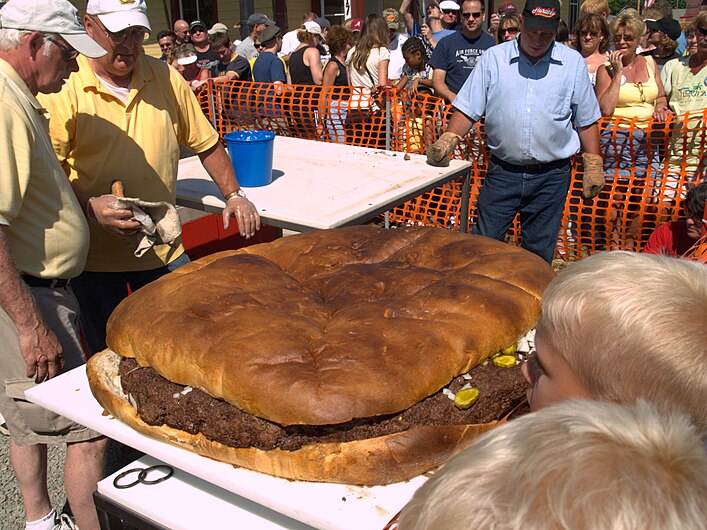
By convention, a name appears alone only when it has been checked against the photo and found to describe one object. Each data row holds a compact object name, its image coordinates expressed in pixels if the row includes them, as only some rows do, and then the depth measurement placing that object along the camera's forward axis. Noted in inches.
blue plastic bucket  159.3
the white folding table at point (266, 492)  68.2
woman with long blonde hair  320.2
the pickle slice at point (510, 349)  83.9
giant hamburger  72.0
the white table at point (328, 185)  141.1
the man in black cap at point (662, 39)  299.4
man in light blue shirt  175.6
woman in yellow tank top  239.5
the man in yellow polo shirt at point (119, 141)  123.0
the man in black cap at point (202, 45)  403.2
